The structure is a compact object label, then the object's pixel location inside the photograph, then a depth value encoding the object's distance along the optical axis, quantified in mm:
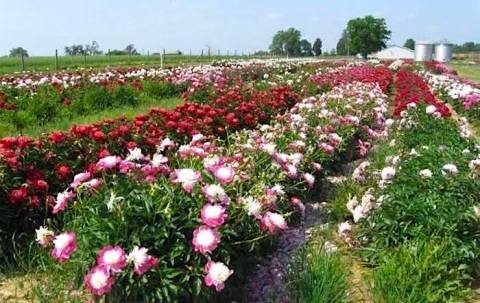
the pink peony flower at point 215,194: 3074
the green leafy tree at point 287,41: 129375
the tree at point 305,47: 119738
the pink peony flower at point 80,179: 3330
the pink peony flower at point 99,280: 2568
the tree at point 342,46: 118750
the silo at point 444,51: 76750
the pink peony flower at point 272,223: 3182
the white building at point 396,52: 103125
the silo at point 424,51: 76875
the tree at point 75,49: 74812
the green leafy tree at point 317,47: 120562
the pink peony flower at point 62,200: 3201
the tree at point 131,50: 61500
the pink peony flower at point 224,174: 3312
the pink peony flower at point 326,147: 5854
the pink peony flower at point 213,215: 2838
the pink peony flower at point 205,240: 2736
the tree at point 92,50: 69250
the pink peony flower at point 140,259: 2623
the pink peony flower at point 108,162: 3386
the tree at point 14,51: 65975
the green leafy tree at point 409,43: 141912
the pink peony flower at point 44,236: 2921
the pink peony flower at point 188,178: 3146
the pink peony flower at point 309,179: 4859
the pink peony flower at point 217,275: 2674
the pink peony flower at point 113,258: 2590
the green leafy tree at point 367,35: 83375
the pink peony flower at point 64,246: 2761
